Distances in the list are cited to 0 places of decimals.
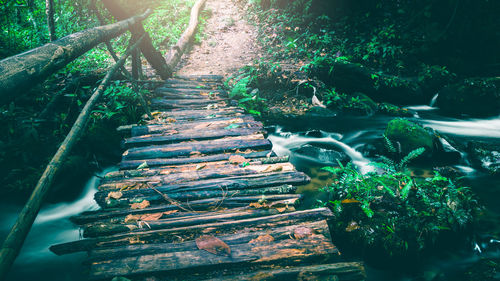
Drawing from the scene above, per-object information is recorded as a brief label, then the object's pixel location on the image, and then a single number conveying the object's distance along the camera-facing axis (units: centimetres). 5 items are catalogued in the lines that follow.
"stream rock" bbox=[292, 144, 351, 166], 487
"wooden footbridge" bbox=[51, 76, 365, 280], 172
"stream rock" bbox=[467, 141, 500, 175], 434
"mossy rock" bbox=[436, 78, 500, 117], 604
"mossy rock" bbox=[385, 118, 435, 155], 456
